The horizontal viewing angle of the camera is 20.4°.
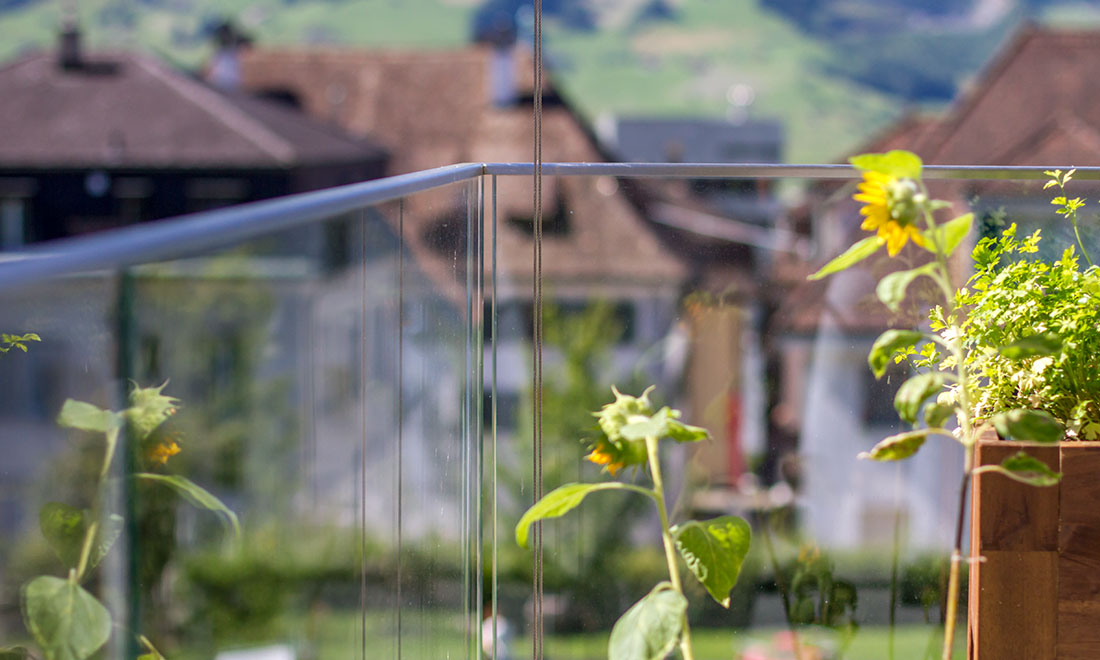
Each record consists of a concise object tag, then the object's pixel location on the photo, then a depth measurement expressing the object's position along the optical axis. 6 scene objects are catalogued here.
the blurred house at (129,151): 51.84
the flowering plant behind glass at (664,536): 3.28
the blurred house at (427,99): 58.65
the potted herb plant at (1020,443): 3.21
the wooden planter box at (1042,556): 3.24
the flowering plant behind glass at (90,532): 2.58
